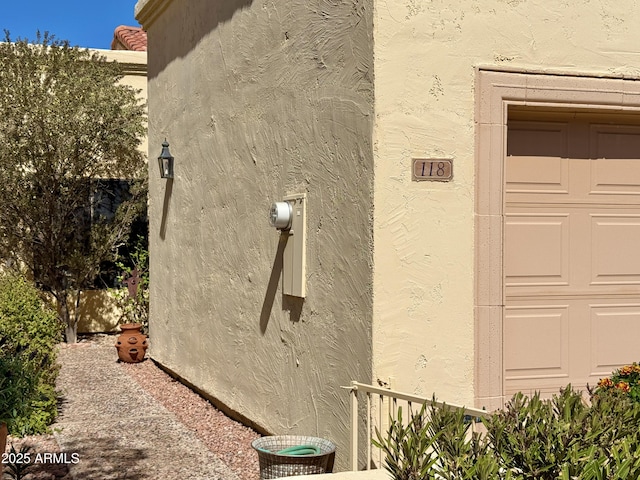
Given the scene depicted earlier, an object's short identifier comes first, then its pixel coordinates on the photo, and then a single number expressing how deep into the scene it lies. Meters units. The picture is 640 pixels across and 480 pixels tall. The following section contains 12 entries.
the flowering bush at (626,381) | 4.67
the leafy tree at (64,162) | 11.27
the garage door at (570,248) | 5.20
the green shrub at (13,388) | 4.61
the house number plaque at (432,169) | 4.77
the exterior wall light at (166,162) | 9.43
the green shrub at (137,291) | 12.34
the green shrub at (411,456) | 2.78
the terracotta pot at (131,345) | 10.63
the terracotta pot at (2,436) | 4.39
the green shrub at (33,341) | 6.71
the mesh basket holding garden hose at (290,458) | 4.86
